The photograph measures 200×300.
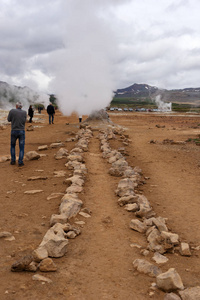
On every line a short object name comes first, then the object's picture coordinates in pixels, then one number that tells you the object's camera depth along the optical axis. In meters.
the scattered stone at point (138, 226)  4.81
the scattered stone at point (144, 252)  4.03
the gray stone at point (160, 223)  4.65
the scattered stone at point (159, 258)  3.89
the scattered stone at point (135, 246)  4.26
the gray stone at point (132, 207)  5.61
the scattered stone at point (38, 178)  7.74
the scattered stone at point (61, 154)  10.45
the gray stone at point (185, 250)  4.11
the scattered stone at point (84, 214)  5.24
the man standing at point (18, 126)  9.08
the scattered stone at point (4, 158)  10.24
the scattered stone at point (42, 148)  12.38
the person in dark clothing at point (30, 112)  27.17
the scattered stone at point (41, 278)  3.21
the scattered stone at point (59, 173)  8.06
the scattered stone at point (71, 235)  4.36
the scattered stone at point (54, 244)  3.79
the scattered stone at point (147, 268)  3.50
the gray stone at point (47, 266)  3.40
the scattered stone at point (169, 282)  3.14
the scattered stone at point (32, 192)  6.58
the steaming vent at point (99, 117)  23.86
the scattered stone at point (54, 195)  6.22
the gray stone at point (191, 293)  2.95
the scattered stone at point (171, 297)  2.94
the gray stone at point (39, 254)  3.59
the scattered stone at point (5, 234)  4.25
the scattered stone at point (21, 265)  3.36
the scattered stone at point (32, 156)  10.19
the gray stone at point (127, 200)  5.93
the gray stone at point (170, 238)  4.25
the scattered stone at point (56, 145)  12.94
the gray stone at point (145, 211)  5.35
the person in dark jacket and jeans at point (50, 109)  23.76
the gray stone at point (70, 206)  5.14
